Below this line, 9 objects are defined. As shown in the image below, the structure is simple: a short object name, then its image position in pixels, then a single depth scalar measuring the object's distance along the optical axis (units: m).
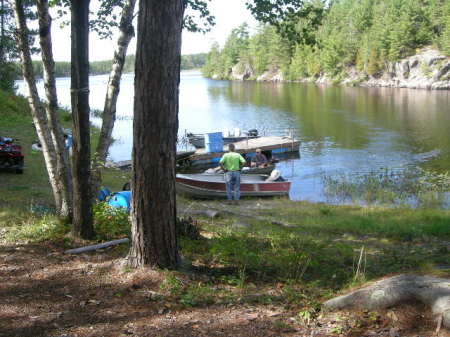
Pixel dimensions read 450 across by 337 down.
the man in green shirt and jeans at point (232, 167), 16.52
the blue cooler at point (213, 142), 28.14
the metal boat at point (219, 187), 18.09
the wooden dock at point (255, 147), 27.66
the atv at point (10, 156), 15.02
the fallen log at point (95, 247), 6.22
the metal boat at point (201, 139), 32.50
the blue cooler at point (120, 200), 8.26
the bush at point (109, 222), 6.99
